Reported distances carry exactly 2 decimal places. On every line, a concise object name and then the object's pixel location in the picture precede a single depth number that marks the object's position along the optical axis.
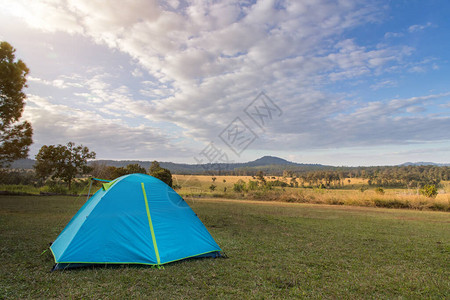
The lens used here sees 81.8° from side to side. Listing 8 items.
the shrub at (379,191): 19.19
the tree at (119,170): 25.21
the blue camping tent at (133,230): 4.75
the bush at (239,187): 27.99
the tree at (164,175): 23.02
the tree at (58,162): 24.27
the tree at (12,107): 13.70
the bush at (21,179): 27.65
